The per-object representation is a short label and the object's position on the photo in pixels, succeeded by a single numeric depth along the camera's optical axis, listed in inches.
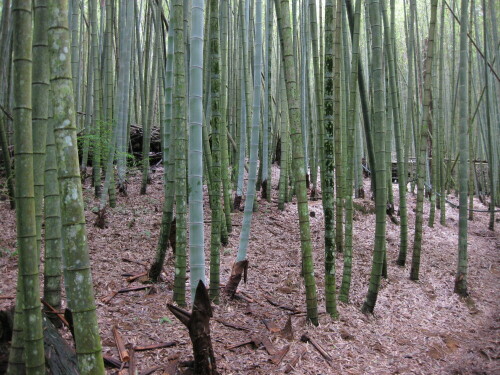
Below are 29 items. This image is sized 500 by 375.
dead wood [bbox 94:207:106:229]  149.7
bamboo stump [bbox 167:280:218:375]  70.9
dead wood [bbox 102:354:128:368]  71.3
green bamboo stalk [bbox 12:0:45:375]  44.3
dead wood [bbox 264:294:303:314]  106.6
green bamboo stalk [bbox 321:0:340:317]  101.0
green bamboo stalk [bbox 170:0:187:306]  86.9
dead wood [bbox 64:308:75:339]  62.0
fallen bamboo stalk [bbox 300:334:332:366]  87.8
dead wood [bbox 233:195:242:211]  194.5
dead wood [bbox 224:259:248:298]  108.7
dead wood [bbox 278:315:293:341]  92.0
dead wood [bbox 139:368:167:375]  71.6
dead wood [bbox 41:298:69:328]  69.2
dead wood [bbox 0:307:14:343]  56.6
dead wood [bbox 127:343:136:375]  71.1
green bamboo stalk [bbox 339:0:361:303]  110.2
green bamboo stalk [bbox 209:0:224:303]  88.7
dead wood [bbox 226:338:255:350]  85.4
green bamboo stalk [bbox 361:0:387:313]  94.7
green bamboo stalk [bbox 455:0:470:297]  141.4
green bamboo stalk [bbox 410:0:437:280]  135.6
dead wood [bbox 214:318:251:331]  94.3
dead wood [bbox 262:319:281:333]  95.4
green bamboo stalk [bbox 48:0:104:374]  40.9
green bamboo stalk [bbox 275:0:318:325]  84.1
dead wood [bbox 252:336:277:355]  86.4
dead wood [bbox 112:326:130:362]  73.7
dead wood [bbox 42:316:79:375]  57.9
